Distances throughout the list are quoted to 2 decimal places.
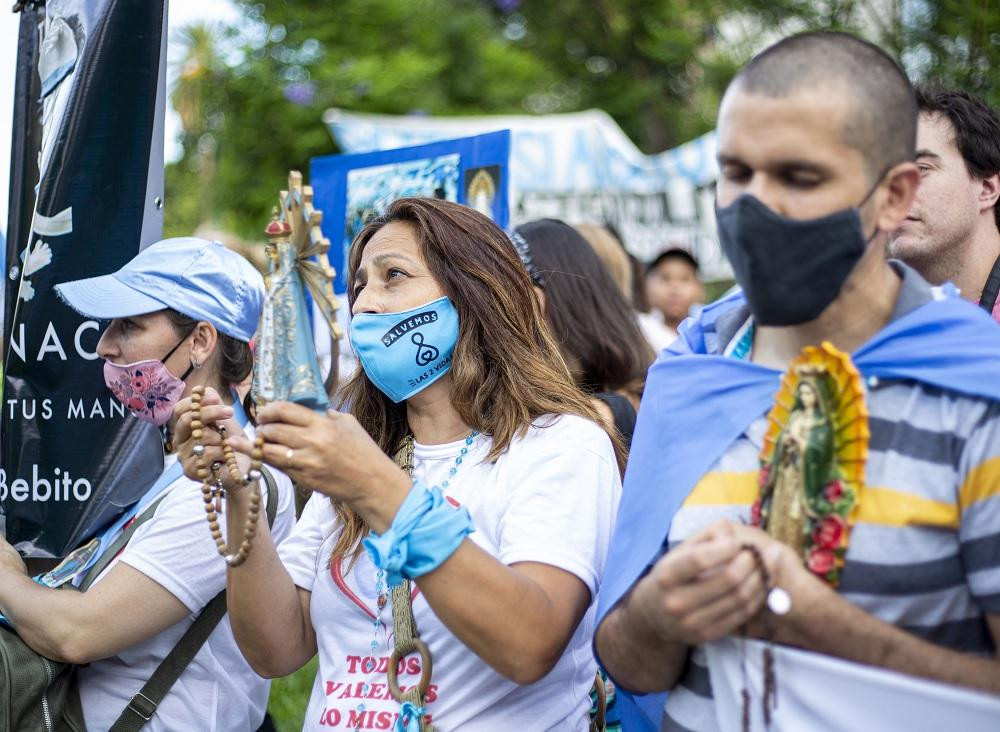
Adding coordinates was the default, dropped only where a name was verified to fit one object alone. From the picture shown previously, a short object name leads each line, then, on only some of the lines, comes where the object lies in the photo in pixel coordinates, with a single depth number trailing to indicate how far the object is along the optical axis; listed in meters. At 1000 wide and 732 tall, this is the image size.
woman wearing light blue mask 2.10
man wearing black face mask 1.69
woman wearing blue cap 2.81
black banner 3.19
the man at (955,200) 3.02
